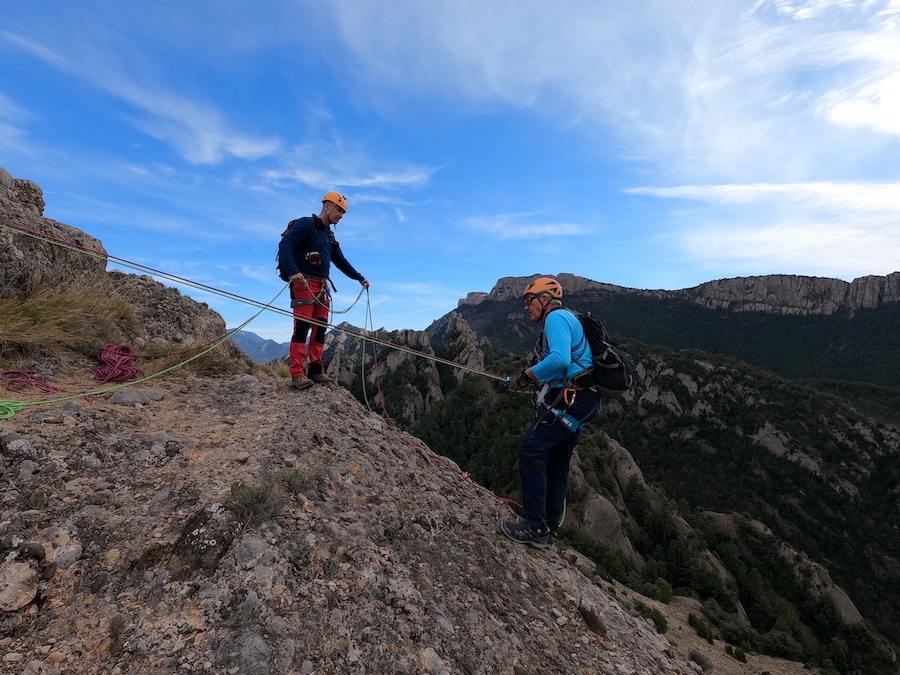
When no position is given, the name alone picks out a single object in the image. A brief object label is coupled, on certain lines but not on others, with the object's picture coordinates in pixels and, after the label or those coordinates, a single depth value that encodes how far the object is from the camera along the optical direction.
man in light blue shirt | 4.48
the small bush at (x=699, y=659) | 5.26
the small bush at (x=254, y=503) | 3.23
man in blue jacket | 5.82
